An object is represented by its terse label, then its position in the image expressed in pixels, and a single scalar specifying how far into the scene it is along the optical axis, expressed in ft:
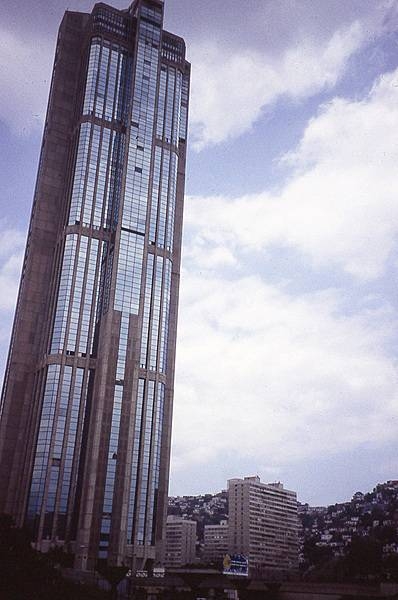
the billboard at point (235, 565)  496.92
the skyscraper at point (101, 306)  479.41
